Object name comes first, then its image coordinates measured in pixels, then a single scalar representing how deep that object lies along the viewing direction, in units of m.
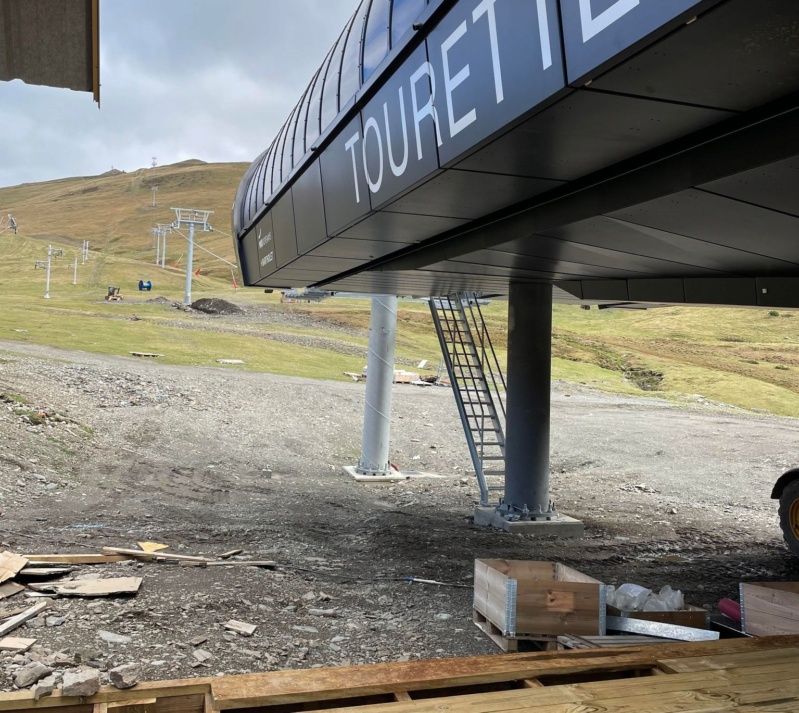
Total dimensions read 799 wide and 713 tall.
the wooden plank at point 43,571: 8.05
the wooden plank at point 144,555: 9.27
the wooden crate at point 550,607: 6.79
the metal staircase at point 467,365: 14.60
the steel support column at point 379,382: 19.09
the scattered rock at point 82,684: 3.55
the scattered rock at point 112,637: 6.60
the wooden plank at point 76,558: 8.70
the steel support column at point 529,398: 13.71
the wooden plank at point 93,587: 7.68
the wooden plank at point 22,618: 6.54
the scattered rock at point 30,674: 5.14
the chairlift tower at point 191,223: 67.06
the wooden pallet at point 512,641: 6.83
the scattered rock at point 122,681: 3.65
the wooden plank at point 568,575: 7.56
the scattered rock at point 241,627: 7.11
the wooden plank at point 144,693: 3.56
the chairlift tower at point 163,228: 99.30
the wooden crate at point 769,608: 6.34
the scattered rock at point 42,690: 3.60
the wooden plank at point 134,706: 3.57
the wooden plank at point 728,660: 4.42
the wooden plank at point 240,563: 9.28
